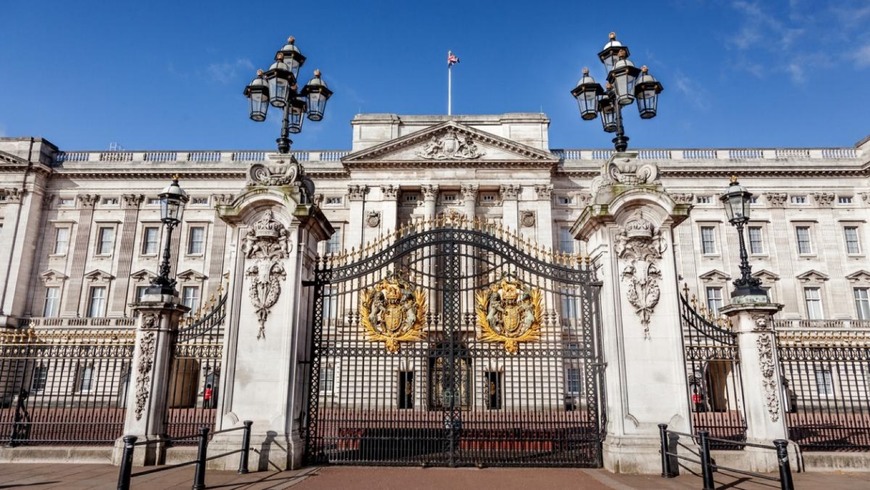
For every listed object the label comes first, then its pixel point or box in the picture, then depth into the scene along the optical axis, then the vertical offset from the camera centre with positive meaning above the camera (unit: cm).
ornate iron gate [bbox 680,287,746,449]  1084 +48
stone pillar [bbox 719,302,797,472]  1003 -16
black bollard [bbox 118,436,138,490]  671 -118
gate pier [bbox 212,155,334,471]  1016 +96
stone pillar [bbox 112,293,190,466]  1052 -13
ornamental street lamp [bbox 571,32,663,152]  1155 +602
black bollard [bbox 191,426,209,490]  818 -138
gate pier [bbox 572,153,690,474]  1009 +108
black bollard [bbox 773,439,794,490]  635 -110
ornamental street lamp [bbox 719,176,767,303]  1071 +317
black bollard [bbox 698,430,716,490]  798 -136
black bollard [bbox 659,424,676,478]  944 -148
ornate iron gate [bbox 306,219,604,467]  1081 +46
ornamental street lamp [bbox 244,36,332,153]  1181 +609
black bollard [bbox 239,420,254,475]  970 -140
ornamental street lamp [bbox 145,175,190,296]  1180 +350
